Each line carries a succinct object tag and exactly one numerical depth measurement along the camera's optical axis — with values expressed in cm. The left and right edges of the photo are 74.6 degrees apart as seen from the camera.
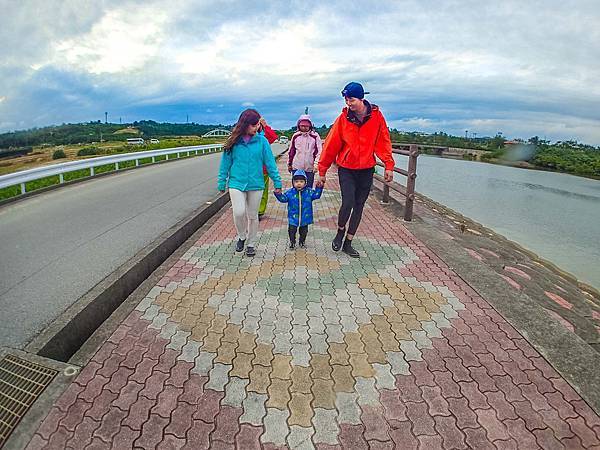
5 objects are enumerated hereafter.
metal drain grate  211
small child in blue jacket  491
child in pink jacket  589
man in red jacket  433
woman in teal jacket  455
